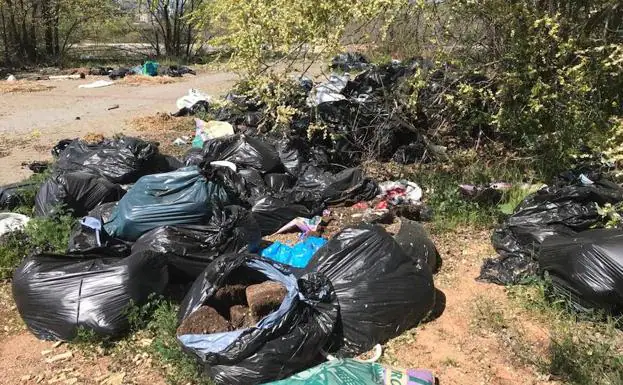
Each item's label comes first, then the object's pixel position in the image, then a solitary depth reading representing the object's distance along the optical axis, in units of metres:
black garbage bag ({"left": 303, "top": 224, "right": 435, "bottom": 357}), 2.72
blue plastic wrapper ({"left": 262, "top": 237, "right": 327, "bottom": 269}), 3.50
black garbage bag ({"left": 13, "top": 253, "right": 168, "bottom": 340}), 2.86
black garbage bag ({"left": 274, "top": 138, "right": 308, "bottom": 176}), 5.01
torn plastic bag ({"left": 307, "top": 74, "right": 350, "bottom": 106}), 5.63
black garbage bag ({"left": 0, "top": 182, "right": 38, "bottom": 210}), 4.43
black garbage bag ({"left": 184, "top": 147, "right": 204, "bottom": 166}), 5.00
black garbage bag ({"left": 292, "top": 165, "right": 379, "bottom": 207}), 4.62
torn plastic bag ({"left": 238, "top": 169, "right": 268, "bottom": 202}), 4.39
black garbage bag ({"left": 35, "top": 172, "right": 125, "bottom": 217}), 4.04
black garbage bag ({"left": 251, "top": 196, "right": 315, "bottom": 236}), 4.11
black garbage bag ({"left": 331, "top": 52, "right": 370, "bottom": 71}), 9.09
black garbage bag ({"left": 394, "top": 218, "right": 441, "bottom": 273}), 3.36
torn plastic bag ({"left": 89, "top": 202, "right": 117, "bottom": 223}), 3.86
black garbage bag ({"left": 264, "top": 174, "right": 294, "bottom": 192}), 4.75
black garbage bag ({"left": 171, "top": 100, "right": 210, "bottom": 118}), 8.14
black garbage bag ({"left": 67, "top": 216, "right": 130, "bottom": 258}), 3.39
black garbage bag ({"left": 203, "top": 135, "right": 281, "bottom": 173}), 4.91
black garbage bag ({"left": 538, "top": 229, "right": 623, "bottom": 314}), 2.76
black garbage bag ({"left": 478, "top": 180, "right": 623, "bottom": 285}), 3.39
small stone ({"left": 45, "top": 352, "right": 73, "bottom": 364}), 2.80
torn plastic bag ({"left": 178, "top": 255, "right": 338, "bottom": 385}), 2.38
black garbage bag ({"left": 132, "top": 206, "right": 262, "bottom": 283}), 3.23
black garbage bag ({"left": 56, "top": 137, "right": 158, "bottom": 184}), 4.61
